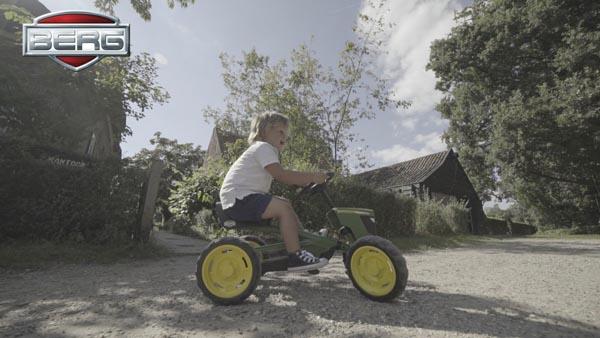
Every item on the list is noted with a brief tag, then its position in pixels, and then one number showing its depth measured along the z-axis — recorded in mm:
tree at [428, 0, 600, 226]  16094
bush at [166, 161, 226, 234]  8344
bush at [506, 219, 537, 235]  29531
